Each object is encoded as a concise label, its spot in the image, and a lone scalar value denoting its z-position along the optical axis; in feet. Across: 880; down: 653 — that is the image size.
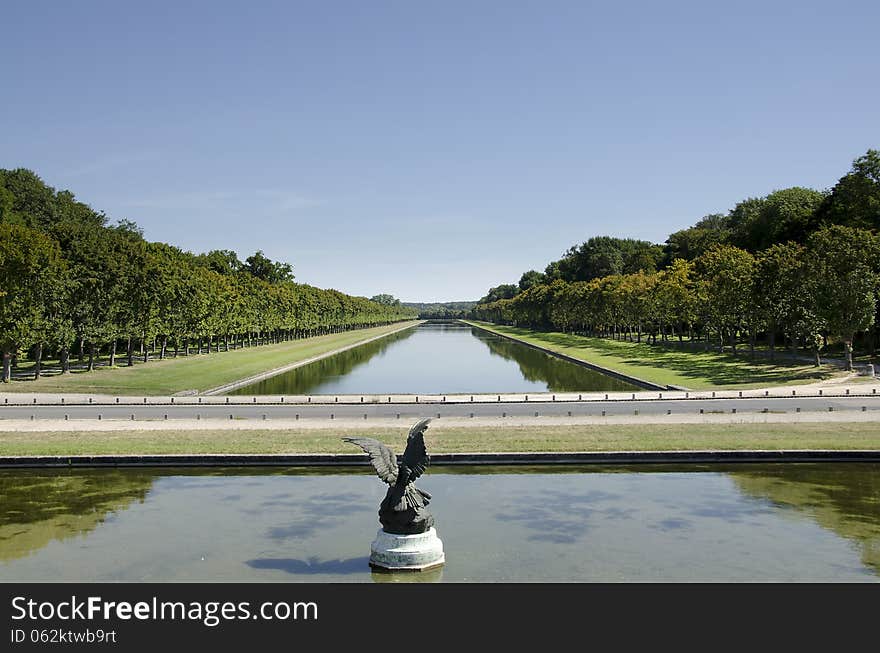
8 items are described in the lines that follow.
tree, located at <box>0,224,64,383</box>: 199.72
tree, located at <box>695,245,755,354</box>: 259.39
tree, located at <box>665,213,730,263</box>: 512.88
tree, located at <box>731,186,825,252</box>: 345.10
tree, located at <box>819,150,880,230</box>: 287.63
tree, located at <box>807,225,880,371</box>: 199.82
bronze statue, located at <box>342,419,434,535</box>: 61.82
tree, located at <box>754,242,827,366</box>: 216.13
